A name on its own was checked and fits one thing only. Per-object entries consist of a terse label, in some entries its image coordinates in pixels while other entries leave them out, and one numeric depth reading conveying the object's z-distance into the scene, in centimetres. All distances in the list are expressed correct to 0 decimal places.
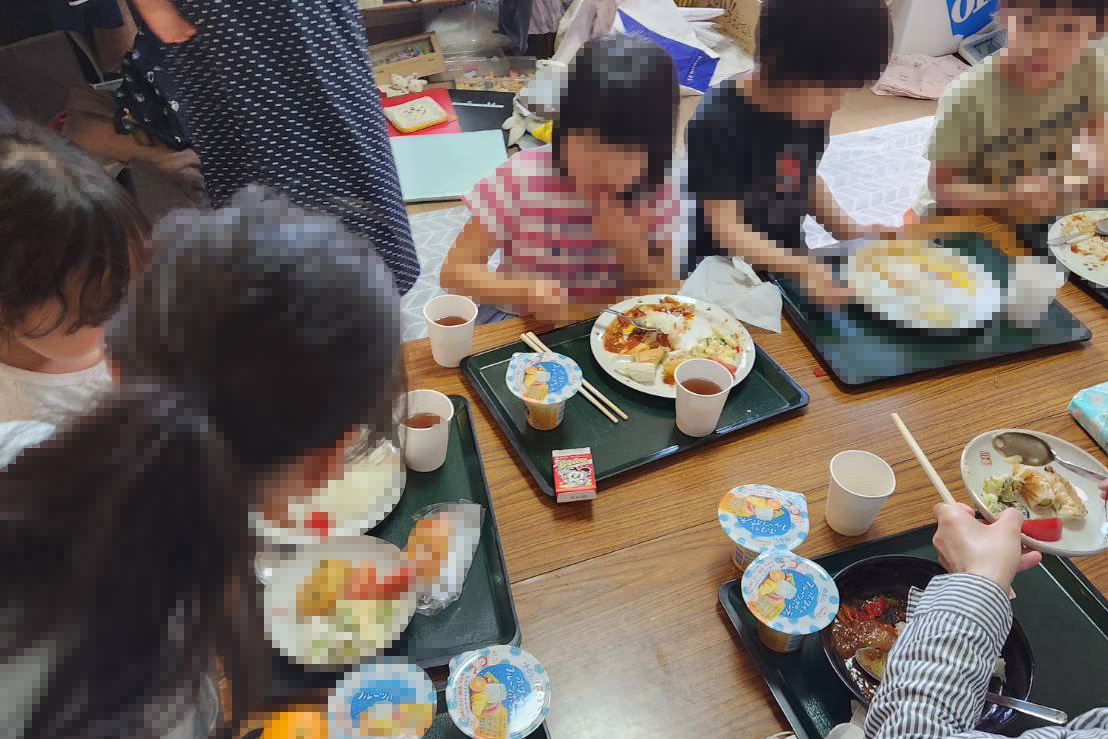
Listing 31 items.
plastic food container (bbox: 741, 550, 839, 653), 77
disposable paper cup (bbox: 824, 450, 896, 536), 91
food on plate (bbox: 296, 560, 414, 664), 77
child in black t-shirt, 123
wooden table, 78
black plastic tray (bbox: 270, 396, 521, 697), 76
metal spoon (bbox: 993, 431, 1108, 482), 101
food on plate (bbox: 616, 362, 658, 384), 115
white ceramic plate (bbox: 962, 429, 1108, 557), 89
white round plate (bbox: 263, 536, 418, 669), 76
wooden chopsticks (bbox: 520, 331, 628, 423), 111
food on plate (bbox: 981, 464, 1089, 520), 94
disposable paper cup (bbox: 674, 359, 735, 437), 103
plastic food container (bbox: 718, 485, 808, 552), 87
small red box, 97
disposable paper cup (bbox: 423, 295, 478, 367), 116
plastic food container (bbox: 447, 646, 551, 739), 72
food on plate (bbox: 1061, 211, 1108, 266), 144
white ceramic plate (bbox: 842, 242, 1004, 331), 126
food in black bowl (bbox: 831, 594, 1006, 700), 79
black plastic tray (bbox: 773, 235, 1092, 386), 120
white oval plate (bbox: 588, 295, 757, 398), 115
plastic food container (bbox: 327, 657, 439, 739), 71
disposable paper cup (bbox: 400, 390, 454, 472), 97
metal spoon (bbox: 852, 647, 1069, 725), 71
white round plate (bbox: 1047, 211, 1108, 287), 139
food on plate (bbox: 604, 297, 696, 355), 122
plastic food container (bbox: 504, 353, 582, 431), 104
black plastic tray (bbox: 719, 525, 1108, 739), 77
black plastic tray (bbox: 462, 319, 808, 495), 105
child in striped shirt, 121
